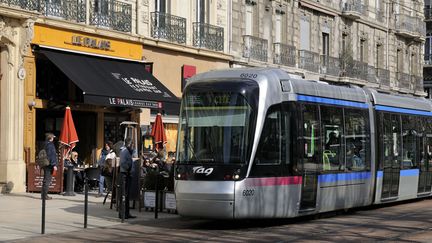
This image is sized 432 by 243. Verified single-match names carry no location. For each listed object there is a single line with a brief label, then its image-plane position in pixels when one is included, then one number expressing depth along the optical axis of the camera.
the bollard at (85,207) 15.19
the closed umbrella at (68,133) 22.39
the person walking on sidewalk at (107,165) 18.71
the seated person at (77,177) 23.63
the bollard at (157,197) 17.45
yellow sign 23.94
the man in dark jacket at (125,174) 16.94
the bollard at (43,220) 14.37
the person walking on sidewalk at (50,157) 20.47
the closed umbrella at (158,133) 25.50
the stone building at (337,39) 34.41
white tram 14.92
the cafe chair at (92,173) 23.78
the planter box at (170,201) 17.94
